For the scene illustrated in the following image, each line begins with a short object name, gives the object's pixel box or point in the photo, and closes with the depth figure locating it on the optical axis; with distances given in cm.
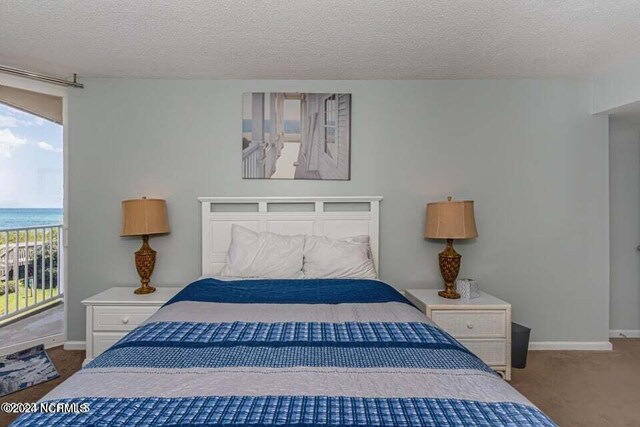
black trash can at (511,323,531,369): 265
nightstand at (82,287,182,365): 252
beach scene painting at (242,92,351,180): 299
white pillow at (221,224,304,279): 261
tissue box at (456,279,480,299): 263
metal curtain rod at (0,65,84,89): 266
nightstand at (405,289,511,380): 251
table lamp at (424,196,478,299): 261
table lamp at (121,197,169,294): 267
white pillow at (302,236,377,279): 257
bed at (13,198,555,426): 91
